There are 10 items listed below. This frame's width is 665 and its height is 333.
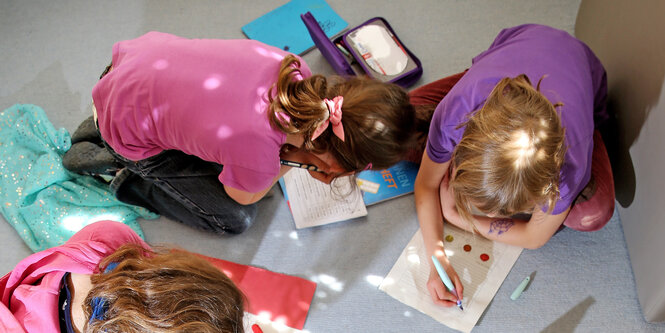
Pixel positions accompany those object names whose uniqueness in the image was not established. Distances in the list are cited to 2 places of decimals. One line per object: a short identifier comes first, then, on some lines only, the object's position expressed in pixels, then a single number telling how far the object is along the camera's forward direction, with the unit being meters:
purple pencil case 1.46
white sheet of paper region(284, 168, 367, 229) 1.30
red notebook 1.17
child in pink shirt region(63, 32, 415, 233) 0.92
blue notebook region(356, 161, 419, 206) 1.33
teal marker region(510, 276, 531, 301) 1.15
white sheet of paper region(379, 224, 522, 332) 1.14
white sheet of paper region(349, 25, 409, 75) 1.49
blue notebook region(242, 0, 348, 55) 1.63
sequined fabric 1.30
